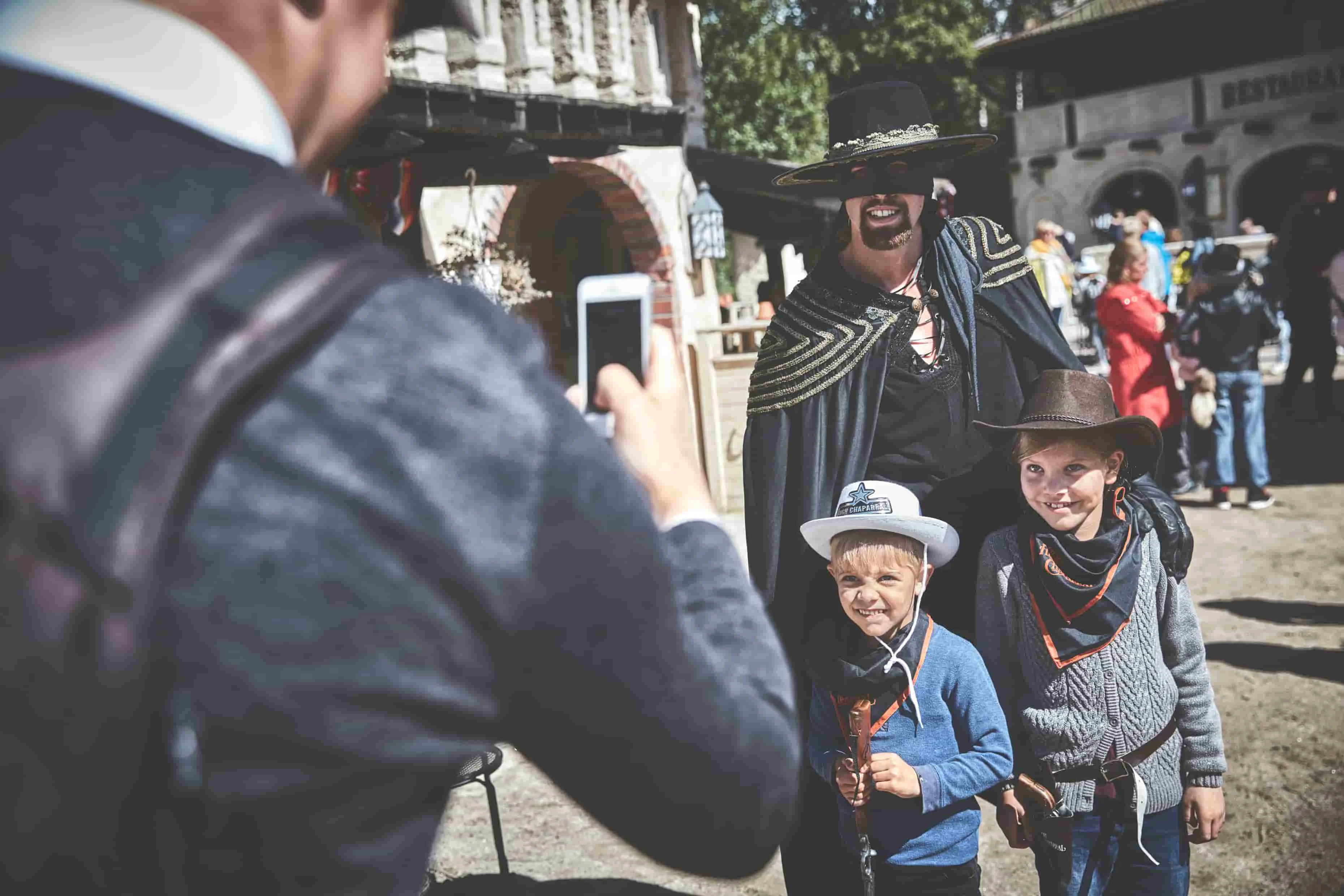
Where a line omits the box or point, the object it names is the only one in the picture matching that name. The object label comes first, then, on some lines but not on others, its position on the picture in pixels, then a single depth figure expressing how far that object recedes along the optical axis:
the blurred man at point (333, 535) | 0.69
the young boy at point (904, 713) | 2.61
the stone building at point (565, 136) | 6.08
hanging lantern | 13.07
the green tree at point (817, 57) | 23.69
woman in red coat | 7.66
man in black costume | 3.16
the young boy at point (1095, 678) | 2.74
